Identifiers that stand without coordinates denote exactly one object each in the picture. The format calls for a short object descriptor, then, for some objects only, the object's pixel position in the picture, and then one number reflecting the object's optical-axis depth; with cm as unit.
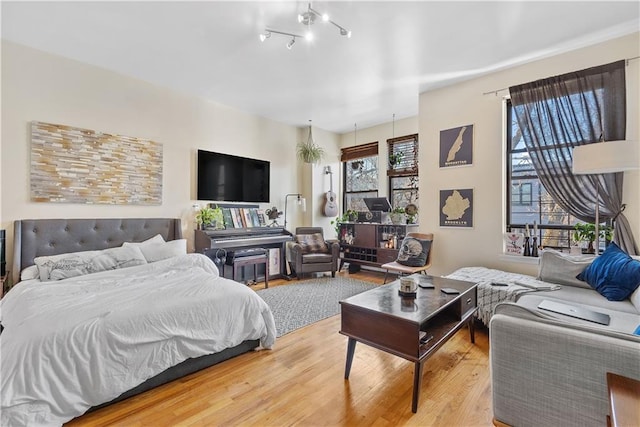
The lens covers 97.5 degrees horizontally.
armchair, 484
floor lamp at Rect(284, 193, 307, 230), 562
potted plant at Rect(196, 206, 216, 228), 425
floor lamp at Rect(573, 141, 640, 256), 237
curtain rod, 352
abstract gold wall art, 303
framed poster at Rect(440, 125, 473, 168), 381
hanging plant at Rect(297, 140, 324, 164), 559
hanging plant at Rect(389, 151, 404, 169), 547
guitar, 597
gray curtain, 280
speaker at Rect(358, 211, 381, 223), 521
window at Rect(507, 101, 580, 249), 337
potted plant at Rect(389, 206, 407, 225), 494
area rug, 312
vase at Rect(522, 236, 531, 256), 336
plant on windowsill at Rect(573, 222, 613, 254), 291
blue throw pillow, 225
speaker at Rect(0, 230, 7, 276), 277
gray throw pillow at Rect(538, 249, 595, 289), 266
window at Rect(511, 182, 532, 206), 358
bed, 152
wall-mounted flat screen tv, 436
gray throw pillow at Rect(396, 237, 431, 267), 395
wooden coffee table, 177
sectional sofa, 108
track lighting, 239
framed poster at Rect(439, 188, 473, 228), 380
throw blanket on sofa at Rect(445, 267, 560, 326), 259
